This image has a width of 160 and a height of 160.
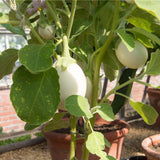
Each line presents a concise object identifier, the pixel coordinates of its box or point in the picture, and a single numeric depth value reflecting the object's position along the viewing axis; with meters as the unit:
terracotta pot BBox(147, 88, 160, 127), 1.55
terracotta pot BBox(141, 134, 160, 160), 0.74
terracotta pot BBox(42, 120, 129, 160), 0.75
